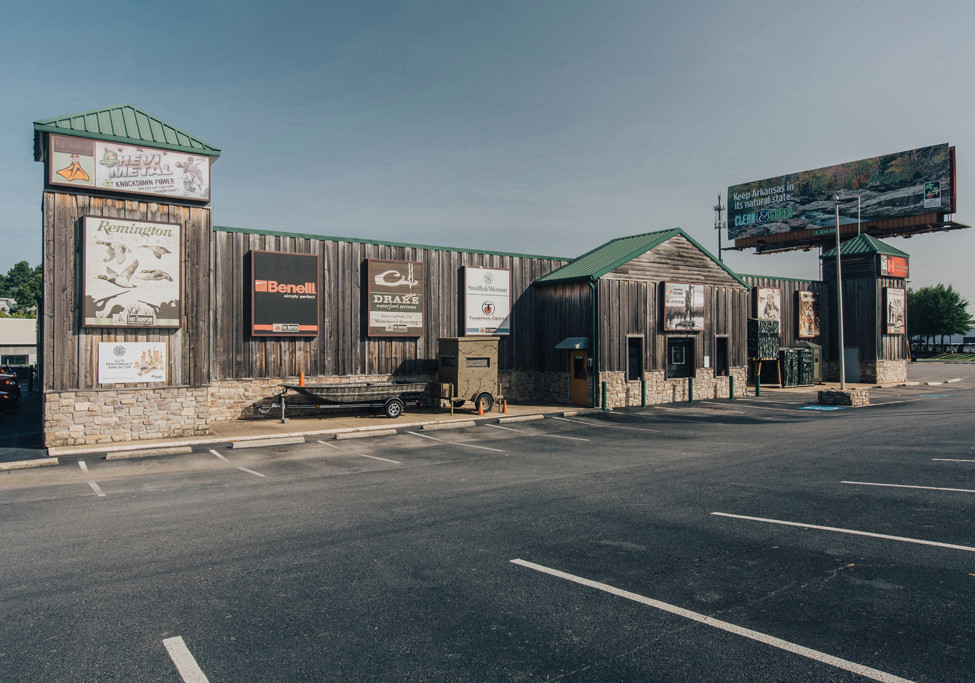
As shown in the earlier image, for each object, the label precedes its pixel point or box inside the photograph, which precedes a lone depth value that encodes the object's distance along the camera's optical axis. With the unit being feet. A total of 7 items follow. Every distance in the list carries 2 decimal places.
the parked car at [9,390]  82.00
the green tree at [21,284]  351.99
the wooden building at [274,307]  56.49
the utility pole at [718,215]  212.43
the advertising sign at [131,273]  56.85
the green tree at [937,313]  260.01
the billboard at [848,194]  156.25
